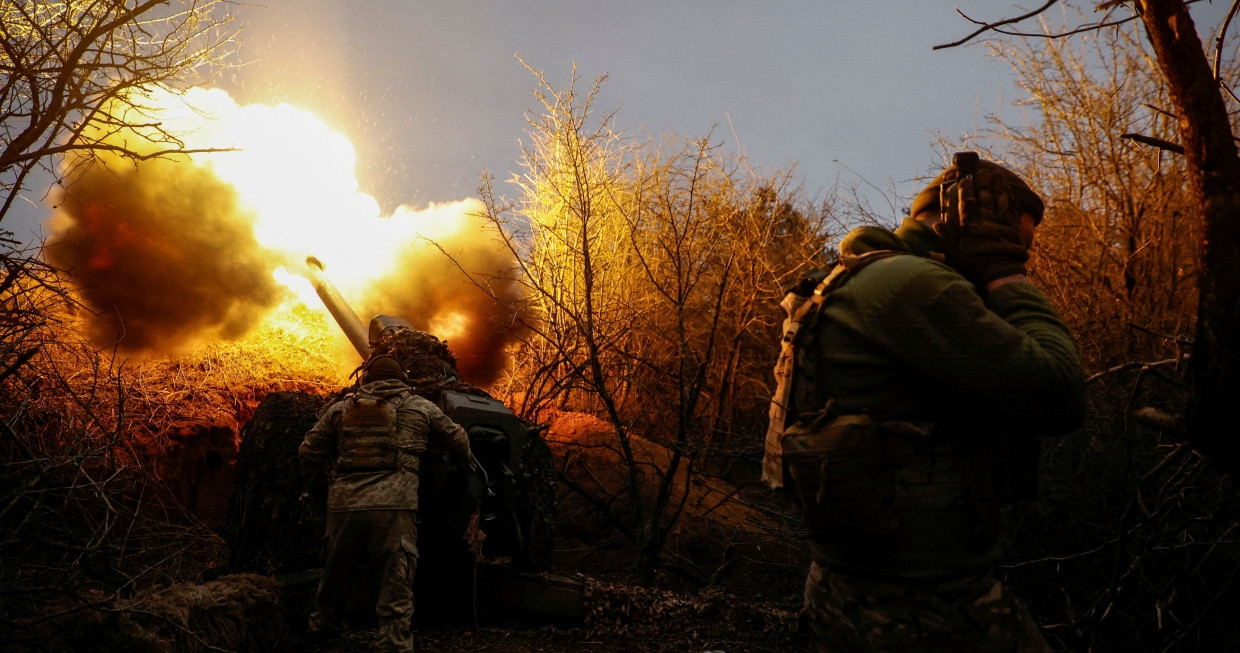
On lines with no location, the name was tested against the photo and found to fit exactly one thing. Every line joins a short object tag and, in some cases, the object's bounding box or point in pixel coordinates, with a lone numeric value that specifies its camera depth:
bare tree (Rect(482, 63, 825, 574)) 7.94
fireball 12.36
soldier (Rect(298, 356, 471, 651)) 5.32
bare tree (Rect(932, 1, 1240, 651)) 2.02
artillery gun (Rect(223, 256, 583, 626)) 6.27
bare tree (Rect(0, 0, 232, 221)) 4.94
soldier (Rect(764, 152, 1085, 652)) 2.04
